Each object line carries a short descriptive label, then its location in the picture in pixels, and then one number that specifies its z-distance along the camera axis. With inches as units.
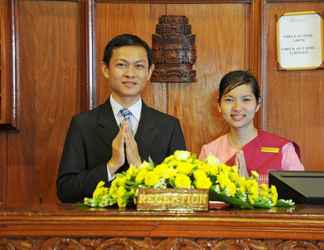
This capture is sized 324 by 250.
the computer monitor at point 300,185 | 80.3
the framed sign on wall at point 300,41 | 130.1
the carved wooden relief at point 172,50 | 130.9
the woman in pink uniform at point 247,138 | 117.8
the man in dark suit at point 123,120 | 111.1
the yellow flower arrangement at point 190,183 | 77.0
